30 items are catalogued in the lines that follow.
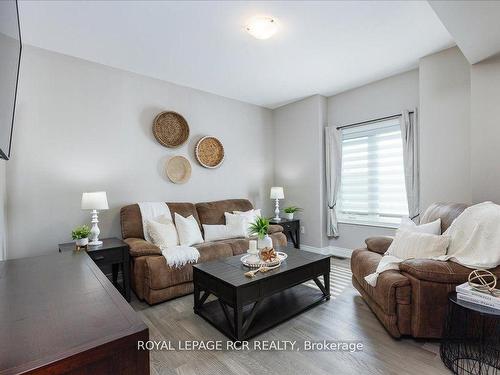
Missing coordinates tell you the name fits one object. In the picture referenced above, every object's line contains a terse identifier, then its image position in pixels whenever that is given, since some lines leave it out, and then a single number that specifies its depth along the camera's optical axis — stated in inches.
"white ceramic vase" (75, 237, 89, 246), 101.2
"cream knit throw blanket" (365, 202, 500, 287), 72.1
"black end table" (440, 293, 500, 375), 65.2
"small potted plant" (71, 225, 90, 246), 100.9
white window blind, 144.3
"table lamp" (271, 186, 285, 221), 178.9
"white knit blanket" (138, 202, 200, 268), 107.3
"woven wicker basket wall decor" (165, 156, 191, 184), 147.4
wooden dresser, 26.4
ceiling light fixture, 92.1
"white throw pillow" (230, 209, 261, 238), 147.9
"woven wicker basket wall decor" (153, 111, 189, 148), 142.3
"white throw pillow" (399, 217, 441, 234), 95.6
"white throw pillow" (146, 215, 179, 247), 119.7
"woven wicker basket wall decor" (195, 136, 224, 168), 159.2
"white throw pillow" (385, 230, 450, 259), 83.7
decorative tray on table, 92.5
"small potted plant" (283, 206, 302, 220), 177.5
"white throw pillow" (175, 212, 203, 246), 126.5
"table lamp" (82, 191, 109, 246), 104.7
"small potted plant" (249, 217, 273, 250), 99.3
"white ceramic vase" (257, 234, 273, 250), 99.4
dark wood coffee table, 79.7
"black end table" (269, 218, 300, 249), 169.5
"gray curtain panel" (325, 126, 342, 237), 168.2
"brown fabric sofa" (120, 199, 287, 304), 103.5
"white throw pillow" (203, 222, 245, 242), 141.6
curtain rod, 142.9
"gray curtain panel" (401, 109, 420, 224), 133.3
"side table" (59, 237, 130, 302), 100.3
